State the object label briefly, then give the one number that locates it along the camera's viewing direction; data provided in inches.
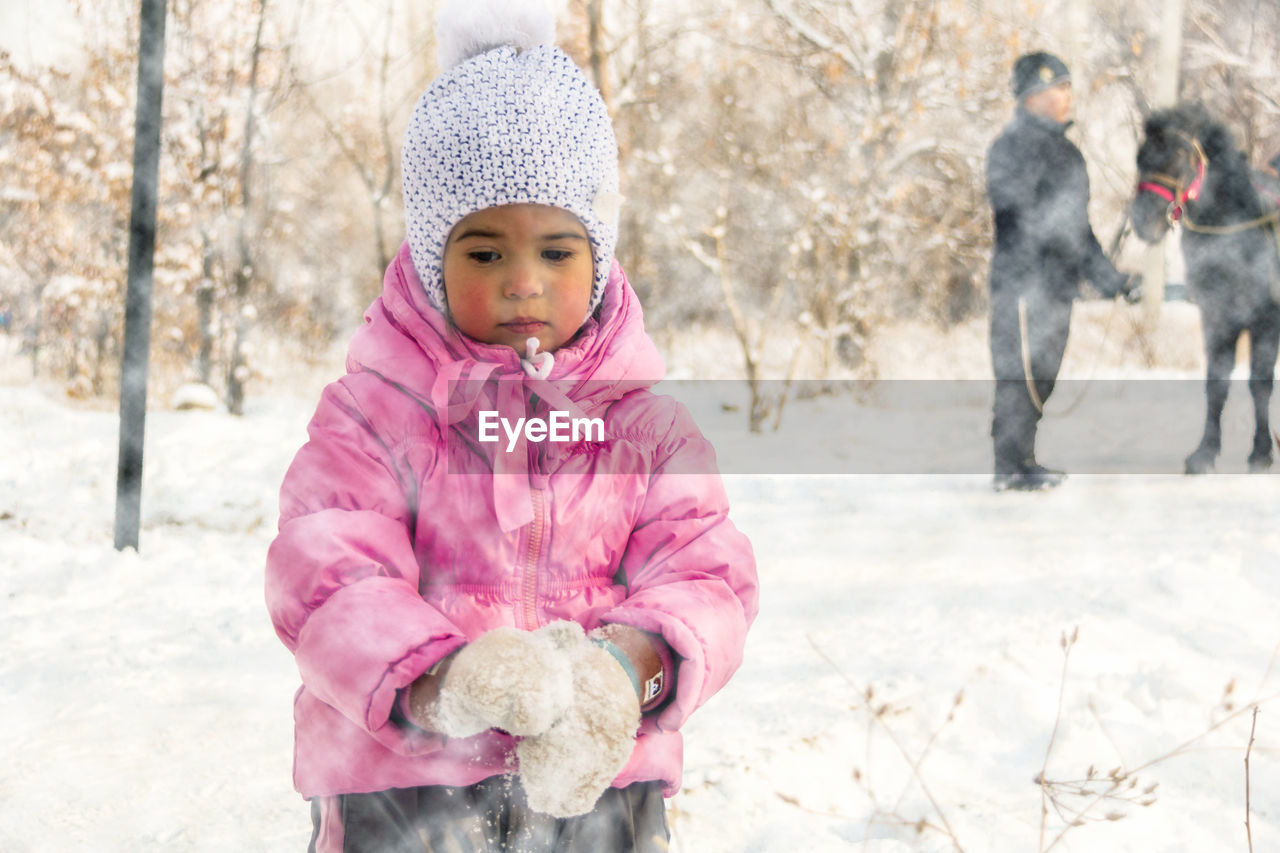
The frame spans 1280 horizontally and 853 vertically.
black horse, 171.5
